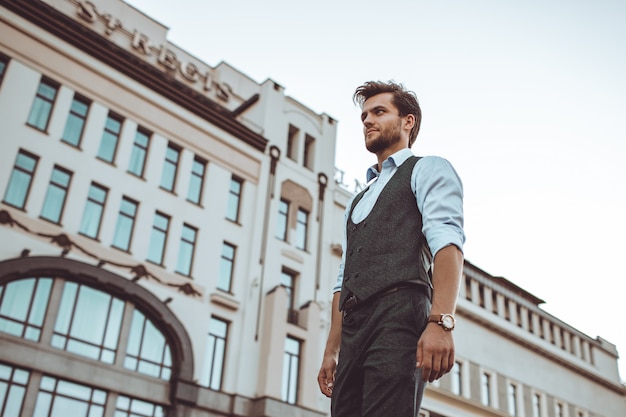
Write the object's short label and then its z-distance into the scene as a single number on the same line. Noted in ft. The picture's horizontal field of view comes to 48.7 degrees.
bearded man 10.08
